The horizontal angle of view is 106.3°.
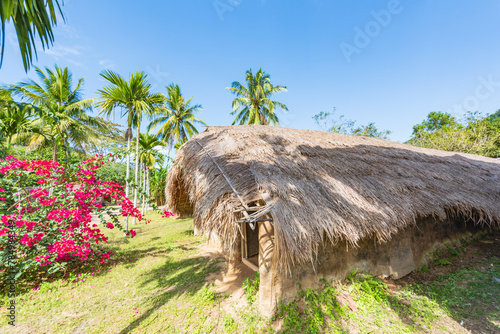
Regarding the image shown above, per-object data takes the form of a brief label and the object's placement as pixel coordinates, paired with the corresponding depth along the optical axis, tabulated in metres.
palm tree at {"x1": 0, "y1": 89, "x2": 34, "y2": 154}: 6.71
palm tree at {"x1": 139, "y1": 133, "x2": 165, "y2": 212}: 12.91
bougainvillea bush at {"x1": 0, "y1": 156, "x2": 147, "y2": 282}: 3.41
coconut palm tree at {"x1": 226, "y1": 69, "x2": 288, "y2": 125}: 15.22
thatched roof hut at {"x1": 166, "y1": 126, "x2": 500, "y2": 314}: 2.77
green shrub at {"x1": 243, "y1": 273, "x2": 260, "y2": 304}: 3.30
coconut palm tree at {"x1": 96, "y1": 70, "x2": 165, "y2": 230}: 7.41
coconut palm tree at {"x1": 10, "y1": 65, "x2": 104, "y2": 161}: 8.80
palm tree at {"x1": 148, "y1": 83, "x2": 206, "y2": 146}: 13.84
